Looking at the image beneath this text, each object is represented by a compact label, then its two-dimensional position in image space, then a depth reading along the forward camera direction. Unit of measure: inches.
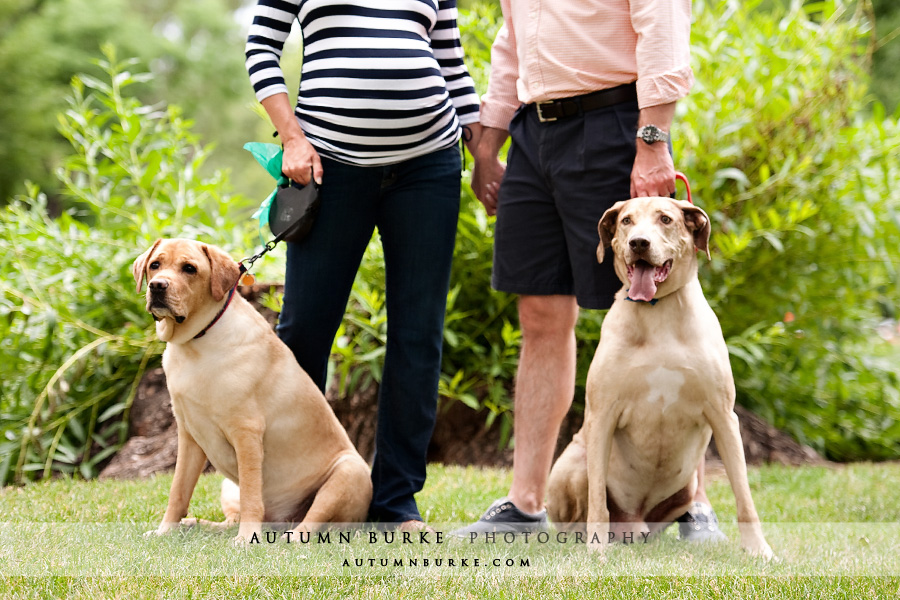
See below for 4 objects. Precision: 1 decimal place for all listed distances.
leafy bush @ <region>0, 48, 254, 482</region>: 369.1
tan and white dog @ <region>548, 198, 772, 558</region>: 213.0
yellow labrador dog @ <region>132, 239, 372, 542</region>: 220.2
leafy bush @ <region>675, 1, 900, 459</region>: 405.4
